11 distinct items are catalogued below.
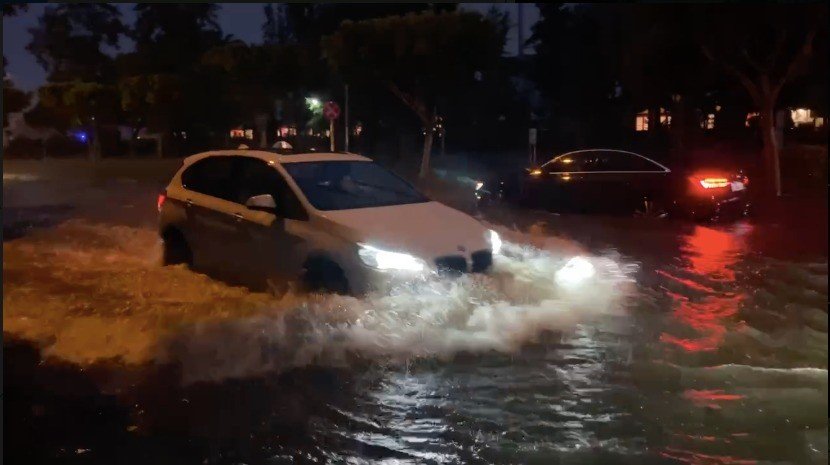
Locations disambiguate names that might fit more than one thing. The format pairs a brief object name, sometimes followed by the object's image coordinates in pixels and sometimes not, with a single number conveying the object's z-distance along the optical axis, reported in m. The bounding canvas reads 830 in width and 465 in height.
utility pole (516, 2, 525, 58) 30.57
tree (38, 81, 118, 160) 48.59
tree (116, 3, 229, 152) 47.97
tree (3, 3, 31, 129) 44.89
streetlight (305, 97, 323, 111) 38.28
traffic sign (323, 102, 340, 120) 23.81
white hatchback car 7.76
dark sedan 15.31
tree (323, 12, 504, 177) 25.64
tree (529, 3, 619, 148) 39.25
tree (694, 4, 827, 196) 17.77
